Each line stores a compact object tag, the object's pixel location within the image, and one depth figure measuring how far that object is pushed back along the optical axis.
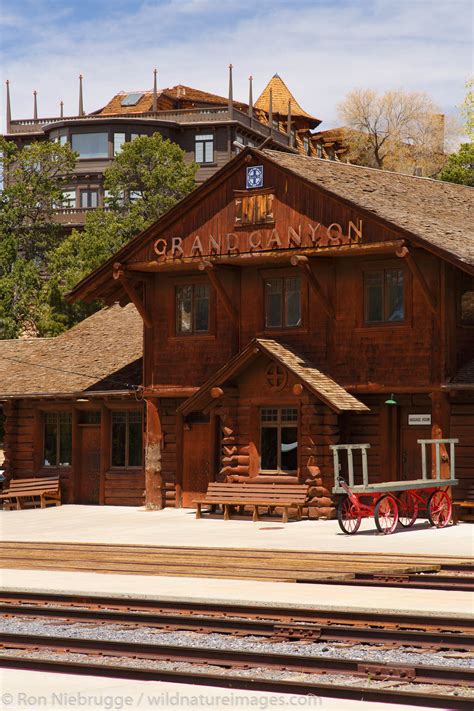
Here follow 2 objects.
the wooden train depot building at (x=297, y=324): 30.47
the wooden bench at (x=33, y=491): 37.25
